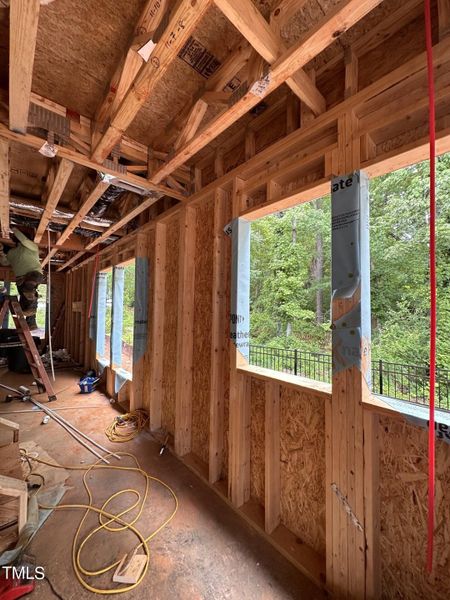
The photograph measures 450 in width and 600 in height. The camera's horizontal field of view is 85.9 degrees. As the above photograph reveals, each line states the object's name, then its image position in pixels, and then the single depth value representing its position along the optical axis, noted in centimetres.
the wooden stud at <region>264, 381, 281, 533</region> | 180
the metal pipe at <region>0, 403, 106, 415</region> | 374
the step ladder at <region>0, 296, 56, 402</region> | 432
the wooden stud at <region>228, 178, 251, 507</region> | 203
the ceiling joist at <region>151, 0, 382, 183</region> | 97
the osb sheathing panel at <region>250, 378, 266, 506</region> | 198
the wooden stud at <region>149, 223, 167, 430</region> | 321
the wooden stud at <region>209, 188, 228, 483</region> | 230
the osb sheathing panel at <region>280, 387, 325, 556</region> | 160
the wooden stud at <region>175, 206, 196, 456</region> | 269
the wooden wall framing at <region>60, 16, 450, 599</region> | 131
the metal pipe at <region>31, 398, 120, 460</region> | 279
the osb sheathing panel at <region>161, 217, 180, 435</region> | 306
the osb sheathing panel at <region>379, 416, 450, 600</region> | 115
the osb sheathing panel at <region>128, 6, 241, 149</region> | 140
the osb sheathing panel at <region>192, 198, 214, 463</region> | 252
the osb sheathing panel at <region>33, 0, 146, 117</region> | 133
